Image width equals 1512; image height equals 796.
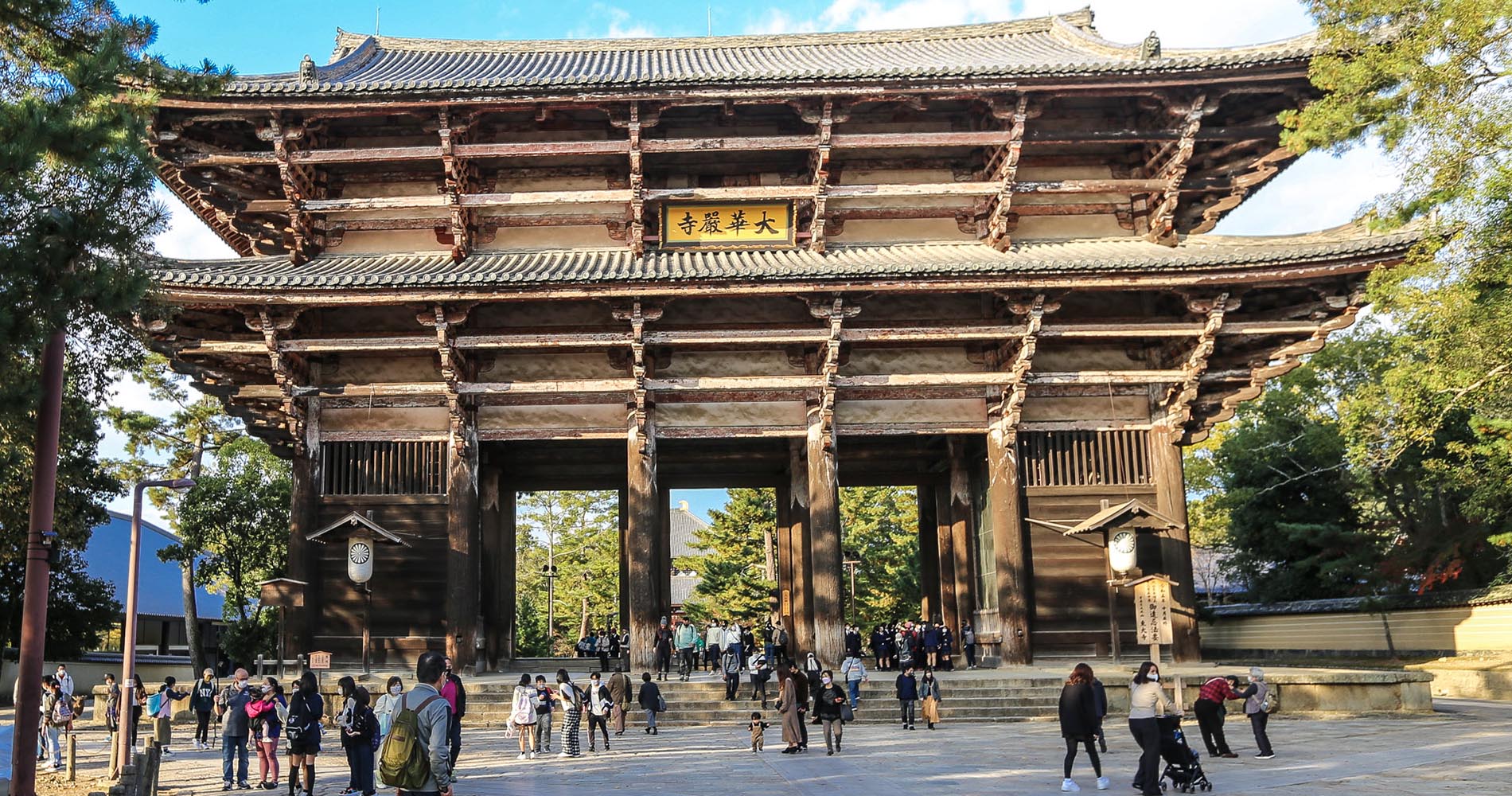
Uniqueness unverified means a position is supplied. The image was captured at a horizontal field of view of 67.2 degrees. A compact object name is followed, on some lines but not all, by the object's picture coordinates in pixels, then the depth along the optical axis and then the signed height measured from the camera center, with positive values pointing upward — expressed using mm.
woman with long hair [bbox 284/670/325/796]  12500 -1382
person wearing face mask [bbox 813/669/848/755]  15477 -1602
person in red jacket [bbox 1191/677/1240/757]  14297 -1666
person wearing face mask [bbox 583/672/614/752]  16688 -1608
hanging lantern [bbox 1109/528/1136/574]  19625 +456
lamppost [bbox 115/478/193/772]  14398 -359
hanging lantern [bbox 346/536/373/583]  19672 +686
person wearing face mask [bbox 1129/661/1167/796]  11531 -1468
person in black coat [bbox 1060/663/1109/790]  12281 -1445
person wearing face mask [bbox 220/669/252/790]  13609 -1538
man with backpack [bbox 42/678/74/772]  16953 -1650
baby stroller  11820 -1896
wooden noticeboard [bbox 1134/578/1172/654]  18938 -583
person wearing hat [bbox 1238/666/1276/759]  14336 -1646
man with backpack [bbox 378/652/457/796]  7641 -958
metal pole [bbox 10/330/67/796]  9891 +465
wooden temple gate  20078 +5176
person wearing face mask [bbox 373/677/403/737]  11602 -1049
